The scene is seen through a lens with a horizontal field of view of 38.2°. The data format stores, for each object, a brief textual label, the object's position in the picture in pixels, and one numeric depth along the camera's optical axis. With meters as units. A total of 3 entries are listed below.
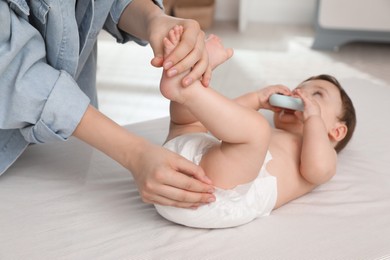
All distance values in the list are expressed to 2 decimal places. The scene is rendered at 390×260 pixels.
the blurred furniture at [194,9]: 3.02
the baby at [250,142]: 1.00
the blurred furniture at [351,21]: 2.66
